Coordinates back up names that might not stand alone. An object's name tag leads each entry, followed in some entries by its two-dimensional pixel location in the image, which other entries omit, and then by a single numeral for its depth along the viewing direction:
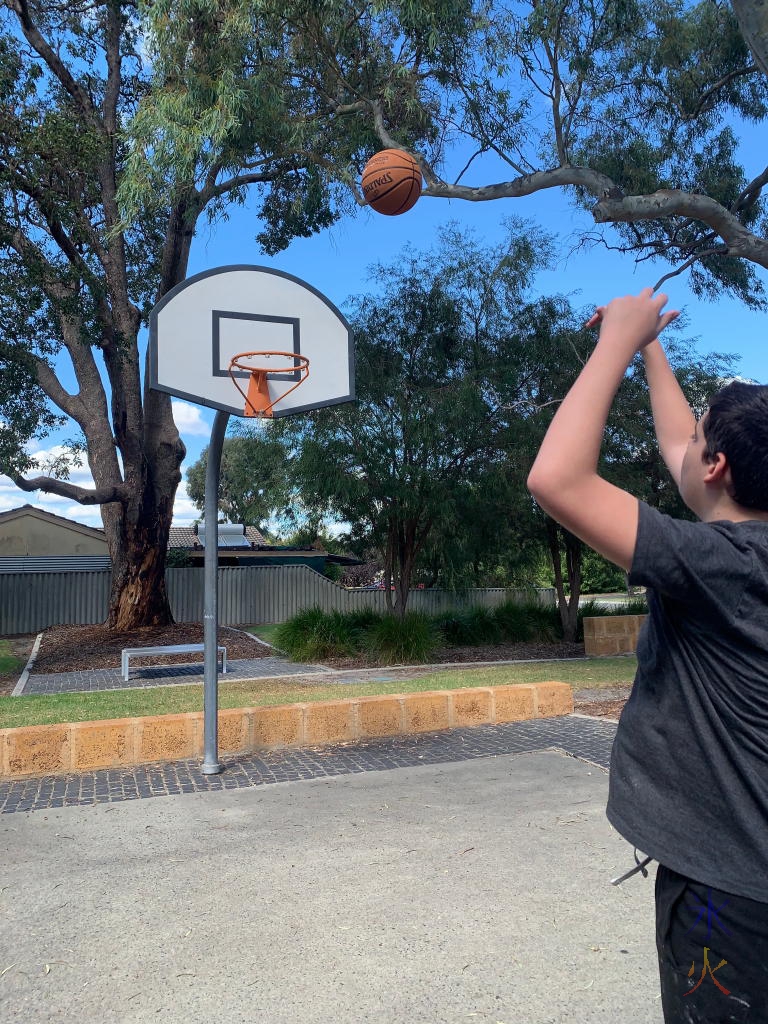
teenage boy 1.48
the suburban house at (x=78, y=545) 34.00
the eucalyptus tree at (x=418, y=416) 15.09
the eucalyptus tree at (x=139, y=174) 12.76
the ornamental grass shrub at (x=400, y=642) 15.08
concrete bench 13.41
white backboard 7.48
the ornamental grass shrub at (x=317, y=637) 15.76
